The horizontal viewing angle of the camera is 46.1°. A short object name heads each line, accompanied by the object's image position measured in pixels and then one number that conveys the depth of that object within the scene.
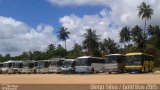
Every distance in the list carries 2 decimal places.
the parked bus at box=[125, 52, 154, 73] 23.28
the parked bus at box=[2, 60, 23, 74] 32.90
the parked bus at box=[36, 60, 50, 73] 30.77
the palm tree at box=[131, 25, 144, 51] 50.22
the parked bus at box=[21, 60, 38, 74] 32.69
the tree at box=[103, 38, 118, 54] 58.33
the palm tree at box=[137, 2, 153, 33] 49.48
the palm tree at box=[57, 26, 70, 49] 58.30
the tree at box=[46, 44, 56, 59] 53.52
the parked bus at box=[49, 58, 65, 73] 29.44
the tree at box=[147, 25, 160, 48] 54.18
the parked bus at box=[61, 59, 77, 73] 27.45
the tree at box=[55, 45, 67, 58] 53.68
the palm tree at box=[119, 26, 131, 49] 58.09
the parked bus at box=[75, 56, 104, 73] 25.68
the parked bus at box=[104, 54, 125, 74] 25.03
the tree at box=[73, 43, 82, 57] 58.29
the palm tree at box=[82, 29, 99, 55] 53.35
